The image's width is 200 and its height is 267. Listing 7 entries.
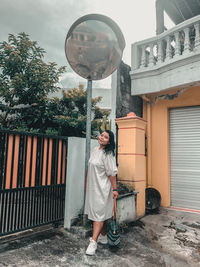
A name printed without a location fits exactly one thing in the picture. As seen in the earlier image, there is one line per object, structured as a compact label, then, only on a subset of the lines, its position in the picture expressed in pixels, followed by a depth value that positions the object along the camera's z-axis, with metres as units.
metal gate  3.09
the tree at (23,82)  8.70
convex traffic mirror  3.10
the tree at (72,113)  9.62
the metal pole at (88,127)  3.56
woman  3.13
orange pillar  4.92
